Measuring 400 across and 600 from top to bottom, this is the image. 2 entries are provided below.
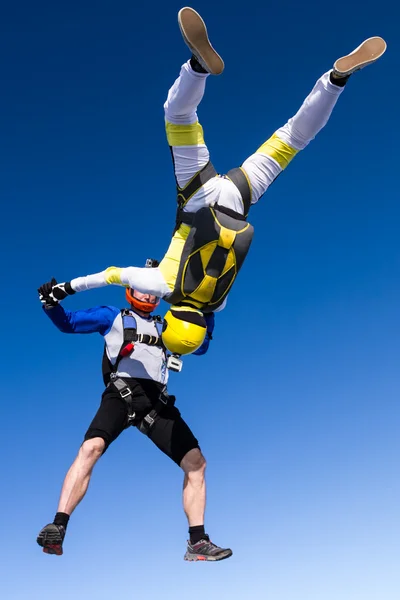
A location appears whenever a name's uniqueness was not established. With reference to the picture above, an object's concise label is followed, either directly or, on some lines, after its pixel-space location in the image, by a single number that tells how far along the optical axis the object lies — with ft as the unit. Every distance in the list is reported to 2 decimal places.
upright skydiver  21.53
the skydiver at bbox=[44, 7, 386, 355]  18.69
